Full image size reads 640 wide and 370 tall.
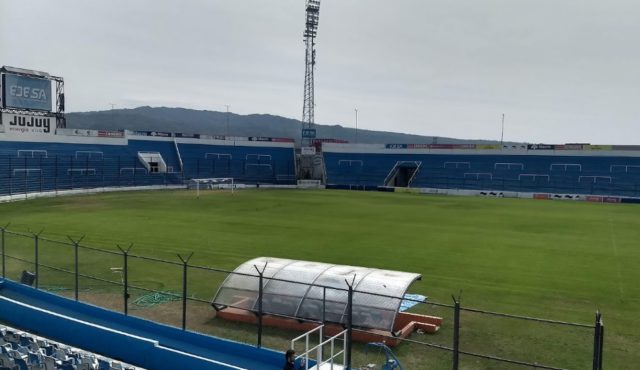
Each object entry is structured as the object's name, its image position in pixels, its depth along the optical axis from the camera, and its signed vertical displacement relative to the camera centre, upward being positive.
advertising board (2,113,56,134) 55.34 +2.82
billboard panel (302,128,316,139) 86.62 +4.04
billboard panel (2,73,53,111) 54.38 +6.05
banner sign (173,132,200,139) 76.21 +2.75
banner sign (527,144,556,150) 73.94 +2.44
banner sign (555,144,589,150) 72.31 +2.50
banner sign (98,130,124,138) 67.38 +2.39
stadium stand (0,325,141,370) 9.65 -3.88
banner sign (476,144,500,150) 77.86 +2.34
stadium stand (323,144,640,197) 67.56 -1.03
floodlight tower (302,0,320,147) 79.25 +15.17
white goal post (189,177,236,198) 67.50 -3.78
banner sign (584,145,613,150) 70.92 +2.54
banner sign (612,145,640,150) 69.19 +2.59
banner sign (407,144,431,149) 82.00 +2.32
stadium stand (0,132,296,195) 54.44 -1.05
